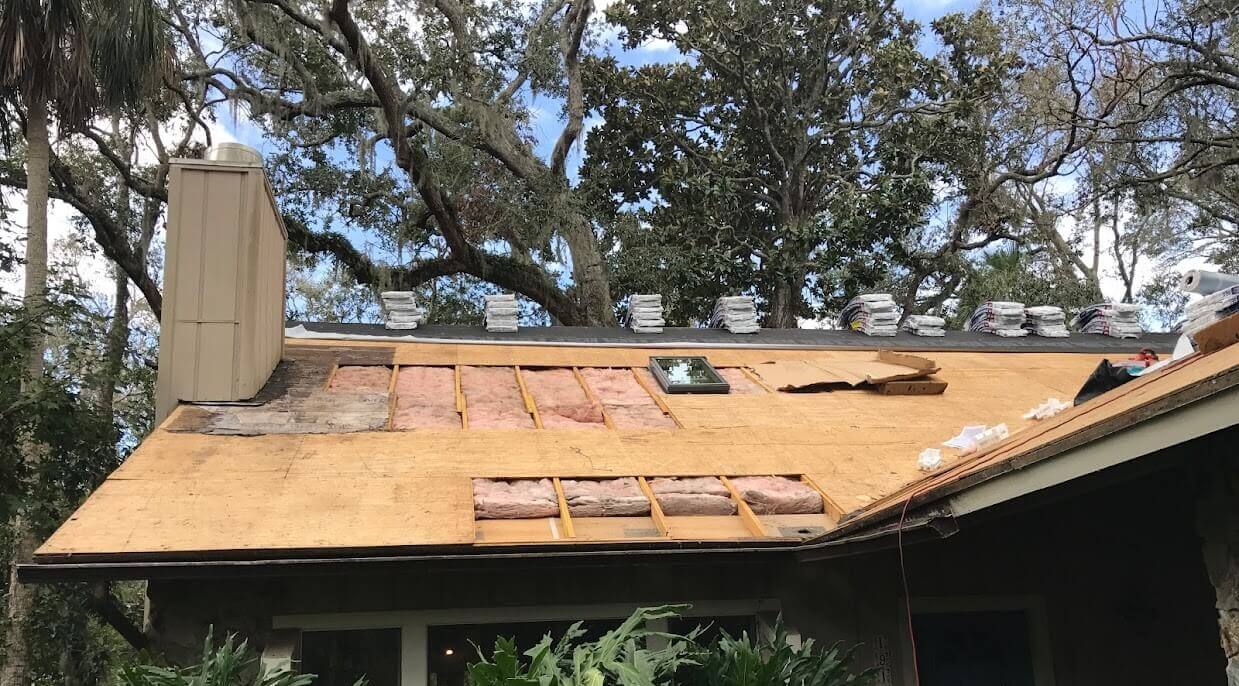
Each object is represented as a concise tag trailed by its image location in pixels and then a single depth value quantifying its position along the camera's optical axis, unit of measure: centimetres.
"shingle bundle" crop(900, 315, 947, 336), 990
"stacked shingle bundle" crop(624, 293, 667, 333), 902
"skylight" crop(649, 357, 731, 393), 665
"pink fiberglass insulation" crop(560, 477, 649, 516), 433
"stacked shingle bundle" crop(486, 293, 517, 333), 877
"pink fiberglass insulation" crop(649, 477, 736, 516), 442
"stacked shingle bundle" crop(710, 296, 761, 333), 934
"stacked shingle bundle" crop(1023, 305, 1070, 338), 1005
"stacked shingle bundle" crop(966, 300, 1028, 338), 1003
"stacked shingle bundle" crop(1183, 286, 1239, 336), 410
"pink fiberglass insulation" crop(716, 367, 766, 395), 677
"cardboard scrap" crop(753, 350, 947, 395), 680
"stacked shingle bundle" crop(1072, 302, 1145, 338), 1055
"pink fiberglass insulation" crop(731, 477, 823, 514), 449
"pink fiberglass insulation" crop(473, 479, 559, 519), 422
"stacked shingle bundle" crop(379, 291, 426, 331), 846
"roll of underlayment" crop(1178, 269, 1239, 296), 432
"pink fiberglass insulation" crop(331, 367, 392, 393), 625
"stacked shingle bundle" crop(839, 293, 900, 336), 987
